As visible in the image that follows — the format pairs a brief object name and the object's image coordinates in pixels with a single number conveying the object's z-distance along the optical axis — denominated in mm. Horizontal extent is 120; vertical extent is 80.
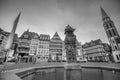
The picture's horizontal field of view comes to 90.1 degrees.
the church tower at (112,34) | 37156
